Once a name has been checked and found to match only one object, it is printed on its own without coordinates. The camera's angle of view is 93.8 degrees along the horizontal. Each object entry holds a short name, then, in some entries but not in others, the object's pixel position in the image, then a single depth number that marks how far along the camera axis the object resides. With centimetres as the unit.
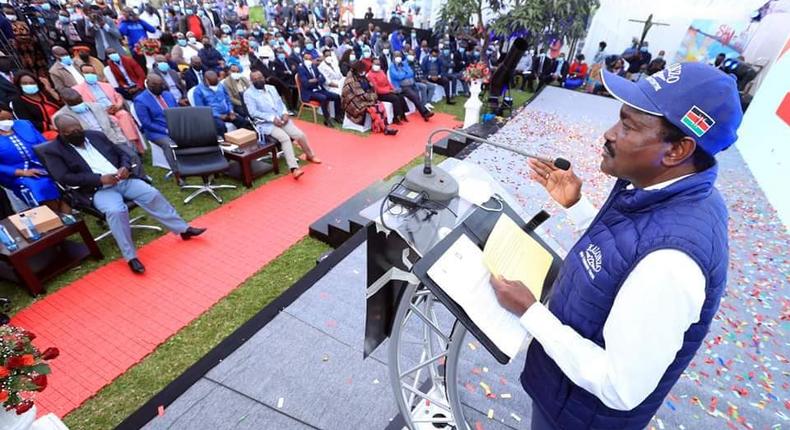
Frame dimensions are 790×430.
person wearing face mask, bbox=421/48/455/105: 994
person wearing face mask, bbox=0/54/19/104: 480
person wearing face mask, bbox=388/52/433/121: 858
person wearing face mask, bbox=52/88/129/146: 411
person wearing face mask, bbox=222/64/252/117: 614
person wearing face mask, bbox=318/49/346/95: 805
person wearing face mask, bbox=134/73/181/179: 484
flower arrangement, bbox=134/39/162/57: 656
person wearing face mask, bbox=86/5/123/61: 810
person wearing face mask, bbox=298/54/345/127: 762
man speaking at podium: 79
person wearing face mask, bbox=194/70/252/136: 555
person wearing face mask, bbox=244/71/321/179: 555
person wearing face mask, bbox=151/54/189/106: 596
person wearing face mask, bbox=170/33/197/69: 734
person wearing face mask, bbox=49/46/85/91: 521
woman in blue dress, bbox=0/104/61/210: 358
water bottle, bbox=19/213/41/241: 312
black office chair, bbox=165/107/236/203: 467
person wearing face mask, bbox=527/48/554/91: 1179
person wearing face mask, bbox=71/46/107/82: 559
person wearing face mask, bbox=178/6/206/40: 1092
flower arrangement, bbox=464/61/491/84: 725
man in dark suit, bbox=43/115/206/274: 350
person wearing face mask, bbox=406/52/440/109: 927
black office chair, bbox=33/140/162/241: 344
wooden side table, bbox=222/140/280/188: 495
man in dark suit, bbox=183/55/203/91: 635
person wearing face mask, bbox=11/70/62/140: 439
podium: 110
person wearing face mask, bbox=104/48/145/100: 598
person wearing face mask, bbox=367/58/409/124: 799
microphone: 113
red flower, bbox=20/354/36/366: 150
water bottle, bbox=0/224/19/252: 301
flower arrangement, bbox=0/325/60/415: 145
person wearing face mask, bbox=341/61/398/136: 730
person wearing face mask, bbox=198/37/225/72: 771
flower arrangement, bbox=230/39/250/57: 841
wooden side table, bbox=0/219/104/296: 304
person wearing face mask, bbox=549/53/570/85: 1193
